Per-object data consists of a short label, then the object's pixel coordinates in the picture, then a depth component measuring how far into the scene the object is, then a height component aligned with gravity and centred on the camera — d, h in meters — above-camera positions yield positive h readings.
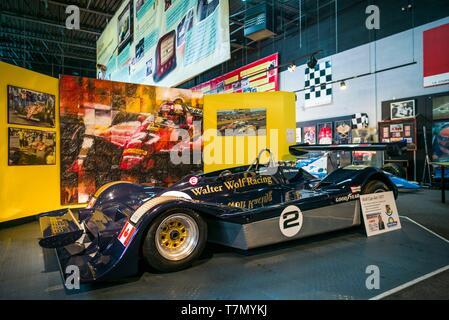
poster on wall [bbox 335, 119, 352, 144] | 9.49 +0.97
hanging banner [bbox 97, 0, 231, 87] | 5.55 +2.84
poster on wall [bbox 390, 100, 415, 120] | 7.91 +1.37
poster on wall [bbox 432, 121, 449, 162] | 7.39 +0.48
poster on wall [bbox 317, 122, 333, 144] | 10.10 +0.99
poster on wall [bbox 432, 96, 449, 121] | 7.28 +1.29
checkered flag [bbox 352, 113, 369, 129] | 9.00 +1.22
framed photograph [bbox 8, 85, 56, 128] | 4.11 +0.79
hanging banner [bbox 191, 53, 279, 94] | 11.78 +3.48
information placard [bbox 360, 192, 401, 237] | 3.42 -0.58
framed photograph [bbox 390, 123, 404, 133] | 8.03 +0.90
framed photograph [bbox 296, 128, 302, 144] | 11.36 +1.05
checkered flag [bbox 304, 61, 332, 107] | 10.05 +2.59
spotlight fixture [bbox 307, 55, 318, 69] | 8.77 +2.85
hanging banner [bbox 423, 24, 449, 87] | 7.14 +2.49
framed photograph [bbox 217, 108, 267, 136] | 6.45 +0.85
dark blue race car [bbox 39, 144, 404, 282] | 2.27 -0.48
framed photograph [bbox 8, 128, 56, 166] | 4.12 +0.24
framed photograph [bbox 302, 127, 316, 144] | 10.76 +0.99
